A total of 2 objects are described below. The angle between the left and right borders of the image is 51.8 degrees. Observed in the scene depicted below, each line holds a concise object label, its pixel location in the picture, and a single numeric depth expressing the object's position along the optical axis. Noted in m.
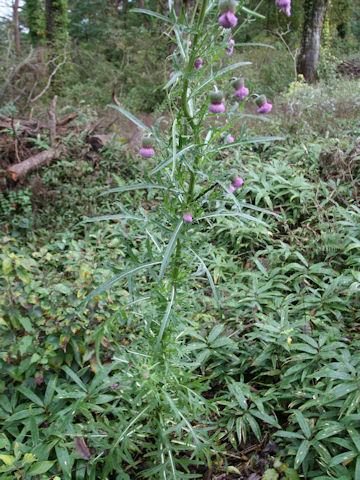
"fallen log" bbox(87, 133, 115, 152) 5.02
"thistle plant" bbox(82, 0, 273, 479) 1.39
